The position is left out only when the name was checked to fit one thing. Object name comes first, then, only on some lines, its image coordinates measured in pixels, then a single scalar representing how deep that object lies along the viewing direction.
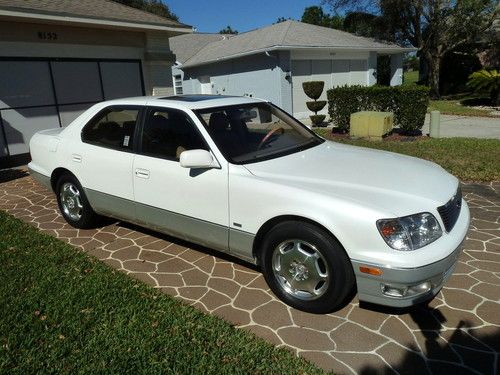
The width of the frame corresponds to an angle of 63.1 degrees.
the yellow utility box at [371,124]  11.44
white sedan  2.90
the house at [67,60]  9.66
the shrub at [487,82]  18.67
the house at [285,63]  18.17
